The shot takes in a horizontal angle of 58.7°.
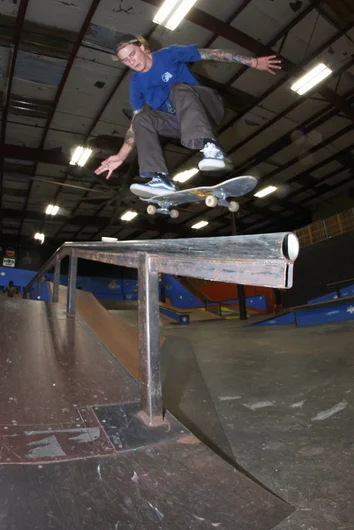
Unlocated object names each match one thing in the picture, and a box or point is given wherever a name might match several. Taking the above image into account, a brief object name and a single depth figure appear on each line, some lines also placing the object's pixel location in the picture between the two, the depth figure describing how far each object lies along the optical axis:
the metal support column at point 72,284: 2.71
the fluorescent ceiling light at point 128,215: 15.00
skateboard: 3.07
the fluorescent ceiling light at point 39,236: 18.09
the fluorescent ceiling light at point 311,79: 7.28
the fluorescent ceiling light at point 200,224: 17.28
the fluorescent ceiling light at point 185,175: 10.82
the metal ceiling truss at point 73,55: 5.65
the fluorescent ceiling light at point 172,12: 4.90
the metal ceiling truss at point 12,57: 5.63
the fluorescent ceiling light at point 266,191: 13.54
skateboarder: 2.52
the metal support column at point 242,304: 10.66
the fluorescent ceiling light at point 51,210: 14.12
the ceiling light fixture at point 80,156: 9.65
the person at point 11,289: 10.00
